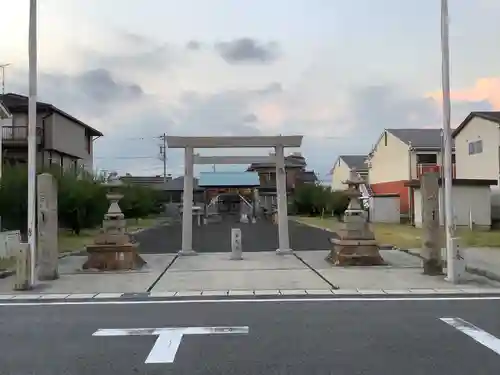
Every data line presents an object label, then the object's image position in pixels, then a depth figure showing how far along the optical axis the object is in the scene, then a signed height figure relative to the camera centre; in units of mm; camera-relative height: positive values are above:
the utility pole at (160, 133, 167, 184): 80088 +6637
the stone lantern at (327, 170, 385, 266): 15430 -887
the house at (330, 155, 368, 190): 63175 +4347
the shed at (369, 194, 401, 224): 38469 -68
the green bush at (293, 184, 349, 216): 48219 +599
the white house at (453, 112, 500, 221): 31203 +3011
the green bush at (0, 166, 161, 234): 22734 +439
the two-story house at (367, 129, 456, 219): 40562 +3295
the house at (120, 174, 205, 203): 64188 +2108
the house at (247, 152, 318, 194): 64850 +4100
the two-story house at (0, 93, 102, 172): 37531 +4754
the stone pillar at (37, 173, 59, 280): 13258 -287
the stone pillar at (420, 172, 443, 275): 13555 -380
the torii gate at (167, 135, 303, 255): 19062 +1550
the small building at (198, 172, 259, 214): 45156 +1938
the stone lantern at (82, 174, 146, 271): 15219 -947
